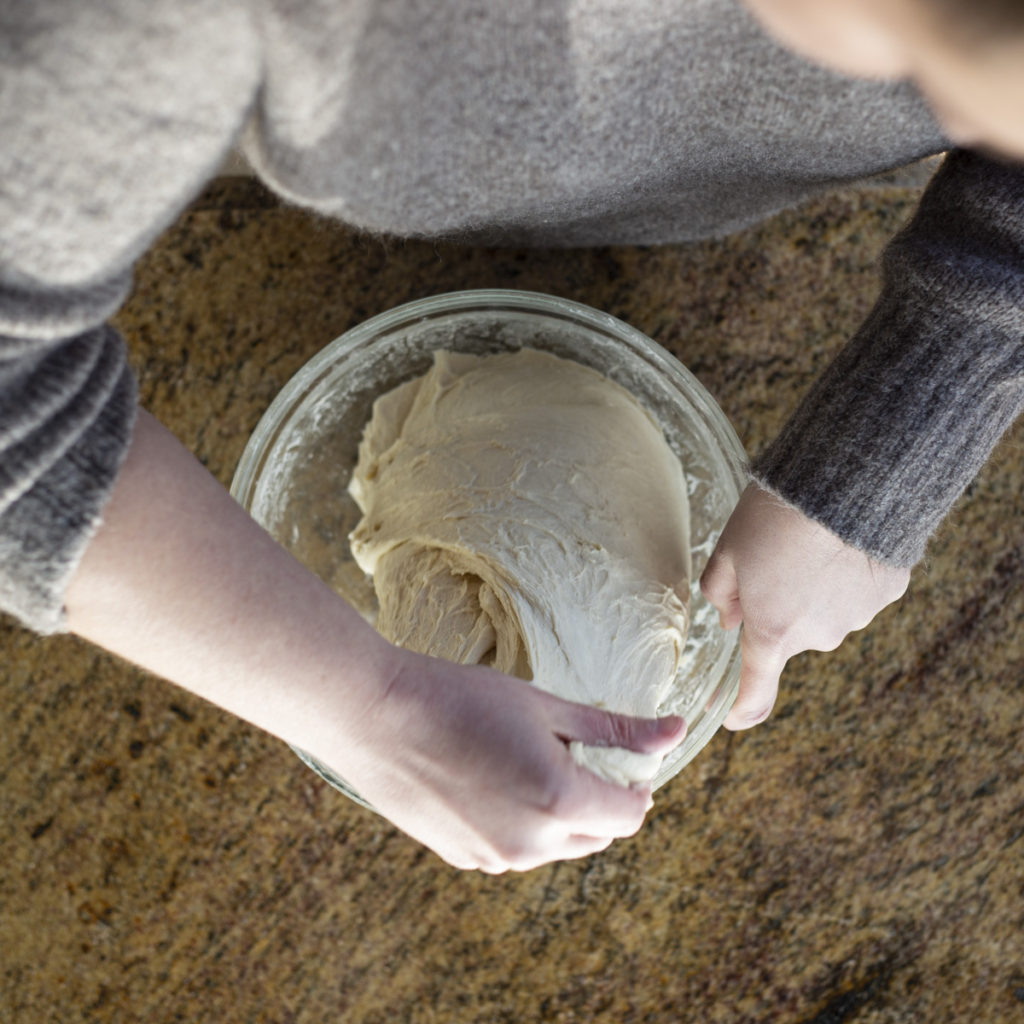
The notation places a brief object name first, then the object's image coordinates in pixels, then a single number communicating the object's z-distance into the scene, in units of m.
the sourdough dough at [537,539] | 0.60
